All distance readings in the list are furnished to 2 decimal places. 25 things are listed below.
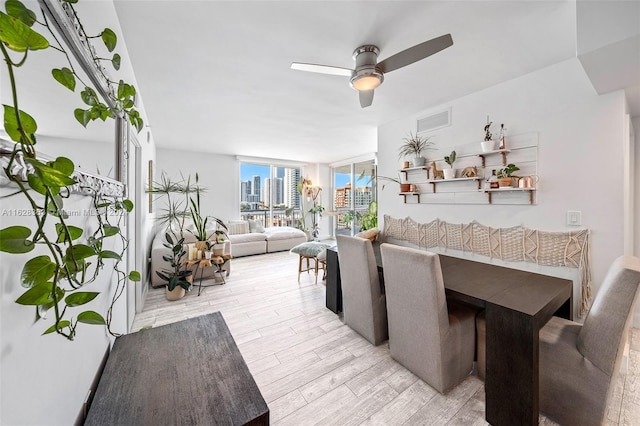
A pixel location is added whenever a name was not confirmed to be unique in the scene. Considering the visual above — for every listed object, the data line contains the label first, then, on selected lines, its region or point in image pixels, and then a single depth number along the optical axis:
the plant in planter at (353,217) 6.75
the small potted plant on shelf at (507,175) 2.38
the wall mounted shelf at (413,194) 3.30
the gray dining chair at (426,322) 1.60
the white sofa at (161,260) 3.61
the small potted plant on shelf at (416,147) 3.22
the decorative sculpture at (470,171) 2.68
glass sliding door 6.59
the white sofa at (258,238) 5.48
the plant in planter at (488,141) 2.53
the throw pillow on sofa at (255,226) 6.16
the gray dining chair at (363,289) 2.12
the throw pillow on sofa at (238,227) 5.90
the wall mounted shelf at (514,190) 2.31
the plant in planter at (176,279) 3.08
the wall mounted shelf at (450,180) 2.67
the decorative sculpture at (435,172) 3.04
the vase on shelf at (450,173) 2.86
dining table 1.31
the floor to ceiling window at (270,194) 6.82
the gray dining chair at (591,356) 1.26
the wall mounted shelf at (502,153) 2.45
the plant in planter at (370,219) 5.00
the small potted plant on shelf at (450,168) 2.86
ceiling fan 1.71
